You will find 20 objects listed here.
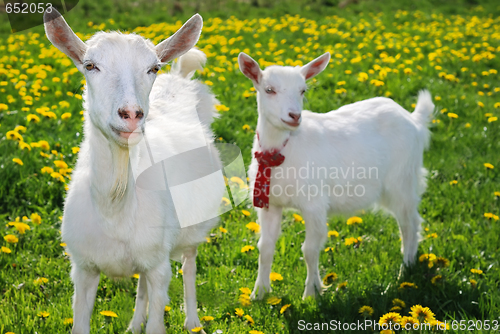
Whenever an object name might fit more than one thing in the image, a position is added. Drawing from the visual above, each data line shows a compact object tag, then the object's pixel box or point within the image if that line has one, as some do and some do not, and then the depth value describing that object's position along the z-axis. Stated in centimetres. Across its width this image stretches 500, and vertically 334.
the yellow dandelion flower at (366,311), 319
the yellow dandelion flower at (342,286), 365
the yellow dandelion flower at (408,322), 271
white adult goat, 232
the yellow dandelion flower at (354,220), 448
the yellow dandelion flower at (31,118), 504
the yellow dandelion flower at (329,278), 381
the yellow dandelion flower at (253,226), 420
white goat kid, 379
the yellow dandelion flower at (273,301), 348
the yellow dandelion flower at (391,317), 277
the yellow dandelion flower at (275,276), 374
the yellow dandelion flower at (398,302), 326
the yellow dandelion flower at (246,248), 404
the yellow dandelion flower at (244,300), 346
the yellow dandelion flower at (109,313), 302
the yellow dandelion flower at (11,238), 364
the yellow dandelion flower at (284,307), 332
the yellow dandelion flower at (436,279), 363
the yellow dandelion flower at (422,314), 283
